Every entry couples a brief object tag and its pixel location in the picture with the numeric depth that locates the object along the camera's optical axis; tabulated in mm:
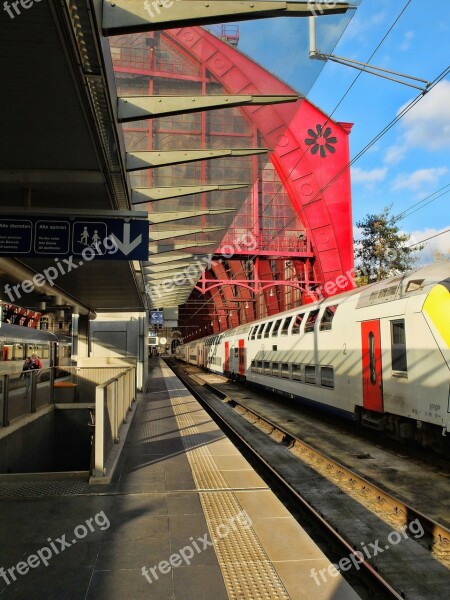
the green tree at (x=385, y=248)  25625
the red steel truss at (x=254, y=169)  6398
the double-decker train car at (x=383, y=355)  8070
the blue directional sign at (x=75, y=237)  7289
